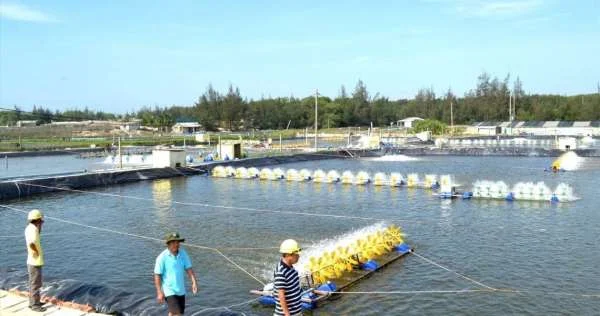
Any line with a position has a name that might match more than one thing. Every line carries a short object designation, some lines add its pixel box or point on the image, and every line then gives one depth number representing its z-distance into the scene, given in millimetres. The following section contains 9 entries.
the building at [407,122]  115812
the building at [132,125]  106738
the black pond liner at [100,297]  8852
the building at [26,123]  119538
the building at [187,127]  109688
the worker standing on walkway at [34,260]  8711
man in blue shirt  7188
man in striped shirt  6410
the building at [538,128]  92125
